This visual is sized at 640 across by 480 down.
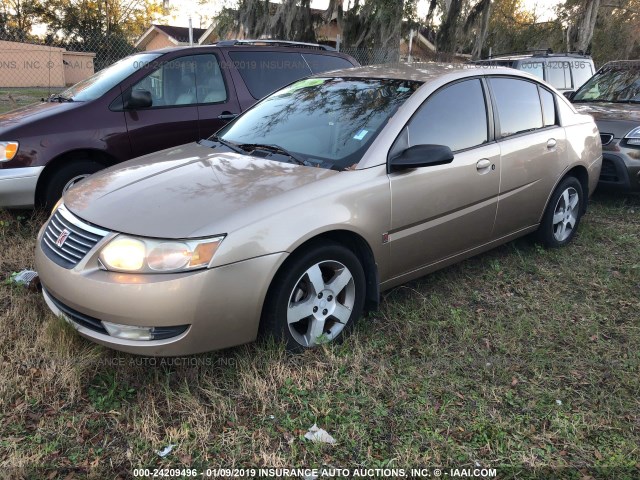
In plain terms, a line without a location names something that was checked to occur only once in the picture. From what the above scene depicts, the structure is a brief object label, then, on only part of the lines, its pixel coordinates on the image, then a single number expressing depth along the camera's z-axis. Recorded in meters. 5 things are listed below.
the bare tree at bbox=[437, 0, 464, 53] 16.34
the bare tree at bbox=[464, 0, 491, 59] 16.67
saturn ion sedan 2.60
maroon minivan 4.61
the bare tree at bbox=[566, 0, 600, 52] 20.98
